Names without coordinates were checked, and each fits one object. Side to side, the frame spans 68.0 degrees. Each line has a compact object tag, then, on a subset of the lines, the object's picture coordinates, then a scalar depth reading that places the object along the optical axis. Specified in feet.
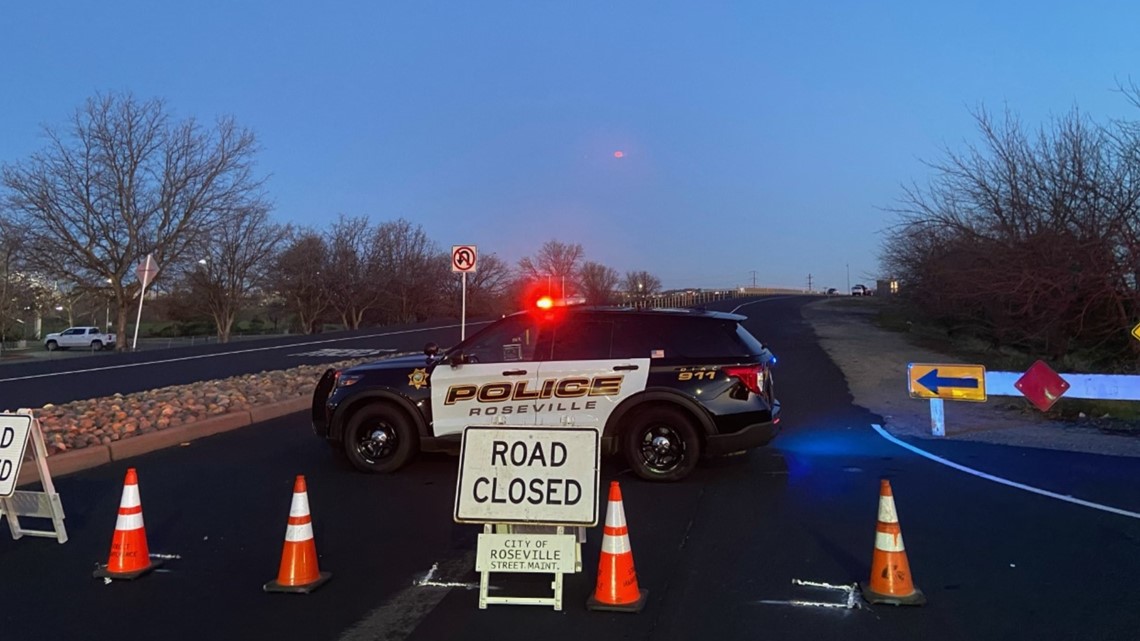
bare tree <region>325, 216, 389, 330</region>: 180.14
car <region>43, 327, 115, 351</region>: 175.63
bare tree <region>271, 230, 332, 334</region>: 175.01
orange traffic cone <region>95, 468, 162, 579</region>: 18.15
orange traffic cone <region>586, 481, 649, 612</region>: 15.83
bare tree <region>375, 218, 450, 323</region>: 184.55
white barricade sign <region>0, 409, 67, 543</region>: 20.67
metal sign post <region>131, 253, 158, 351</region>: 77.97
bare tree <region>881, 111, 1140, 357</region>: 58.23
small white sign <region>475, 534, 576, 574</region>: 16.26
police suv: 26.17
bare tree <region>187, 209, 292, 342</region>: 158.71
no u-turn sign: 61.72
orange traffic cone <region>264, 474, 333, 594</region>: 17.12
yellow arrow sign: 35.35
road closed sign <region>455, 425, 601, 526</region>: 16.48
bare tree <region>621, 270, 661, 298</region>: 242.00
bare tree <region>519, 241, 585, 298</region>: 234.99
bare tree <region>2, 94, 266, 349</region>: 128.57
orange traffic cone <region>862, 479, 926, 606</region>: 16.05
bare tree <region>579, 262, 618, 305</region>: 226.79
